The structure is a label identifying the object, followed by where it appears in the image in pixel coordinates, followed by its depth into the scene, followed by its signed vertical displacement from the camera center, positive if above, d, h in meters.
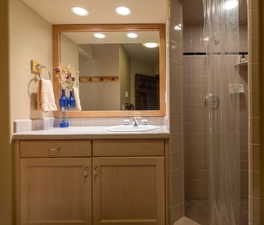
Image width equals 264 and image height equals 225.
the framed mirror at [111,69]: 2.34 +0.45
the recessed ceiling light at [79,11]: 2.03 +0.95
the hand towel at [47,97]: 2.01 +0.13
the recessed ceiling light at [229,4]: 1.46 +0.70
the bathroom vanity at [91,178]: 1.70 -0.53
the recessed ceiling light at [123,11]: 2.03 +0.94
